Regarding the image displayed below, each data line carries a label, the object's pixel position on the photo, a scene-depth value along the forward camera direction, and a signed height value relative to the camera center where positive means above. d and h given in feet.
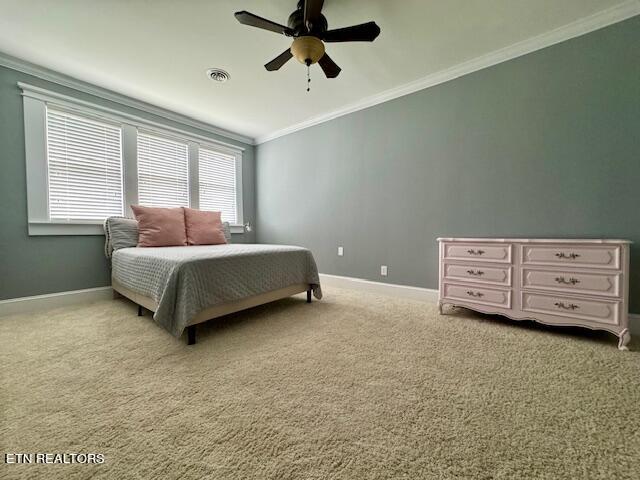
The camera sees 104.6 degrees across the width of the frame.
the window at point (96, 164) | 8.02 +2.69
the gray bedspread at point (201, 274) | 5.54 -1.13
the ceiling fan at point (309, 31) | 5.21 +4.43
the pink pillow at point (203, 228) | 10.03 +0.17
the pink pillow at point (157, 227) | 8.98 +0.19
